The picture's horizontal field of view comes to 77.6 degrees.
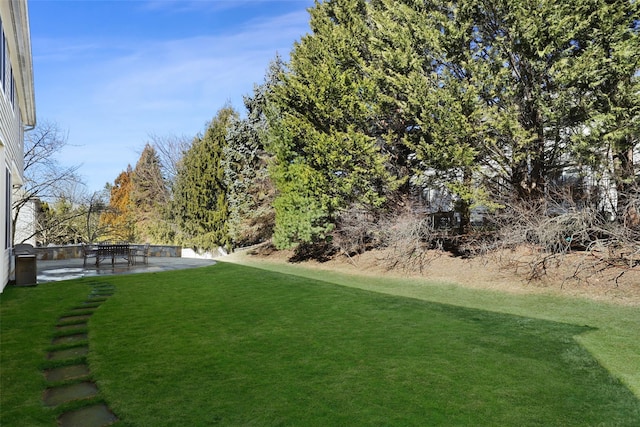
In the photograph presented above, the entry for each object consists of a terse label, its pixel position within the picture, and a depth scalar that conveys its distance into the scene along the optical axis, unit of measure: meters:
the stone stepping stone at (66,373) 4.03
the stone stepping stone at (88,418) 3.12
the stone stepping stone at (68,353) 4.63
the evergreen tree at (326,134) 15.22
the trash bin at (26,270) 9.46
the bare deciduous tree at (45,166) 19.47
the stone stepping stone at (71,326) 5.87
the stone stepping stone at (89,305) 7.27
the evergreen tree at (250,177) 22.59
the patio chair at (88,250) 13.83
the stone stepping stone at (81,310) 6.84
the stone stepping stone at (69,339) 5.22
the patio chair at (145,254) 15.12
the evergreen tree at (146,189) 32.78
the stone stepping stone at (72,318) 6.32
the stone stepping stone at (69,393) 3.52
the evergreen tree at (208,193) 23.23
